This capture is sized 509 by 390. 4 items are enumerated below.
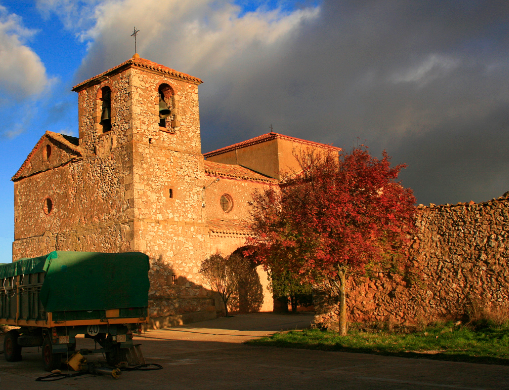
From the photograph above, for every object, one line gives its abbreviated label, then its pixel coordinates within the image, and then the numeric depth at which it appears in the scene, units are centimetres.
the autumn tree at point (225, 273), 2606
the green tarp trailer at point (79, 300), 1089
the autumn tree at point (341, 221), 1390
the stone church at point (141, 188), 2405
